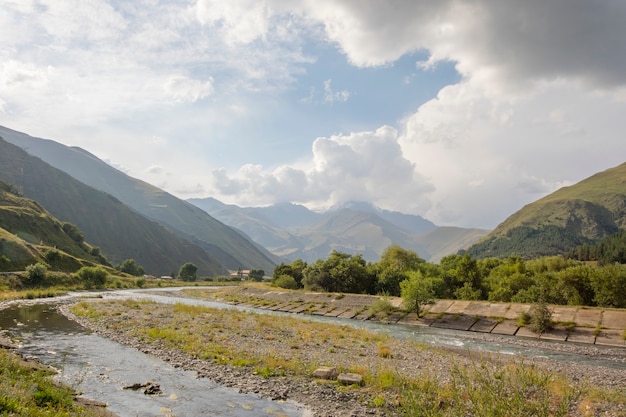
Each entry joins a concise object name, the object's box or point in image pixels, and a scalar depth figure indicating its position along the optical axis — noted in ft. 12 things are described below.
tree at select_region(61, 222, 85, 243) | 570.46
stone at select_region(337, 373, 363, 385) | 77.15
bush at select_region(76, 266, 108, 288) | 372.38
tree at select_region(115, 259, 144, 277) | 621.31
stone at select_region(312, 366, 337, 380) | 81.15
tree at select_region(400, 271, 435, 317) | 202.59
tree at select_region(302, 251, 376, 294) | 323.78
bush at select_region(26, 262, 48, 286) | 294.25
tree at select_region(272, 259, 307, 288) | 414.21
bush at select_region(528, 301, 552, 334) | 158.51
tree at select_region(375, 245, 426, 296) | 298.97
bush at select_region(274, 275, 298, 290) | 384.88
